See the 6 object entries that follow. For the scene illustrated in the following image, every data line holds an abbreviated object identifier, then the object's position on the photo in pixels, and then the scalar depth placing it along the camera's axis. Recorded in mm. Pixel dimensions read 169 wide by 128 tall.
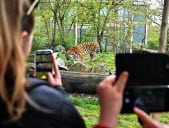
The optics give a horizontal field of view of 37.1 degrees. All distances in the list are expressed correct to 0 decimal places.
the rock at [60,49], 11881
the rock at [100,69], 6150
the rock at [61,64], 6775
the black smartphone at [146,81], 817
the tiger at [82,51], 10328
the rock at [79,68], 6328
